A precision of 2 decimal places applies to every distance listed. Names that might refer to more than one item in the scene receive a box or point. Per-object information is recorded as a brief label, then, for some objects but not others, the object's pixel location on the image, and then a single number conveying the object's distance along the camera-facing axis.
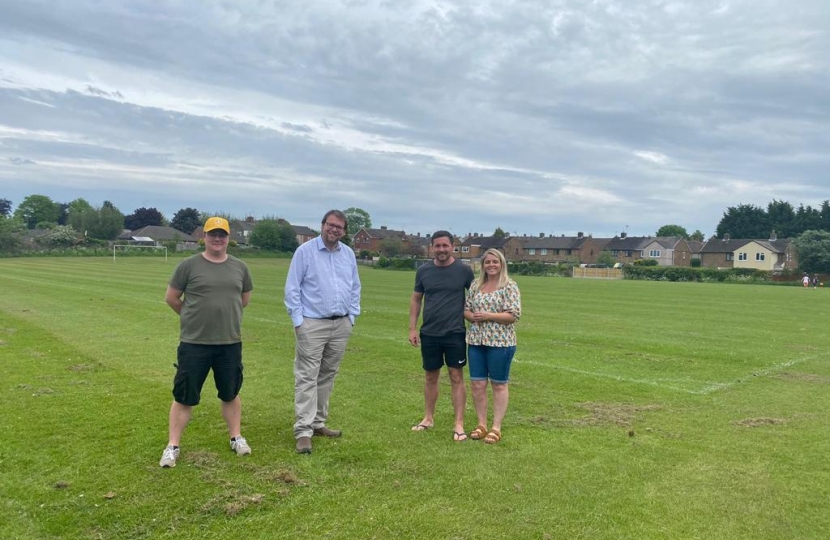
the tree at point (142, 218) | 144.38
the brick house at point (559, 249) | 115.50
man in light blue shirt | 6.17
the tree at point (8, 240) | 78.31
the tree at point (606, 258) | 103.60
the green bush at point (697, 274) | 62.56
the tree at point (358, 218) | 151.38
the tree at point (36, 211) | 162.38
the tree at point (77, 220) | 107.31
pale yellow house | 96.31
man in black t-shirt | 6.51
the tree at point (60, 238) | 86.81
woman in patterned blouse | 6.39
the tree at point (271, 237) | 97.75
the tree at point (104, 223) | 105.50
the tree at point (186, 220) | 146.00
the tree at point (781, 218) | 118.56
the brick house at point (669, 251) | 111.52
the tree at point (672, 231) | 166.12
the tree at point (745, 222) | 123.38
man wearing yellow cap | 5.60
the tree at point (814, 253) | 67.62
